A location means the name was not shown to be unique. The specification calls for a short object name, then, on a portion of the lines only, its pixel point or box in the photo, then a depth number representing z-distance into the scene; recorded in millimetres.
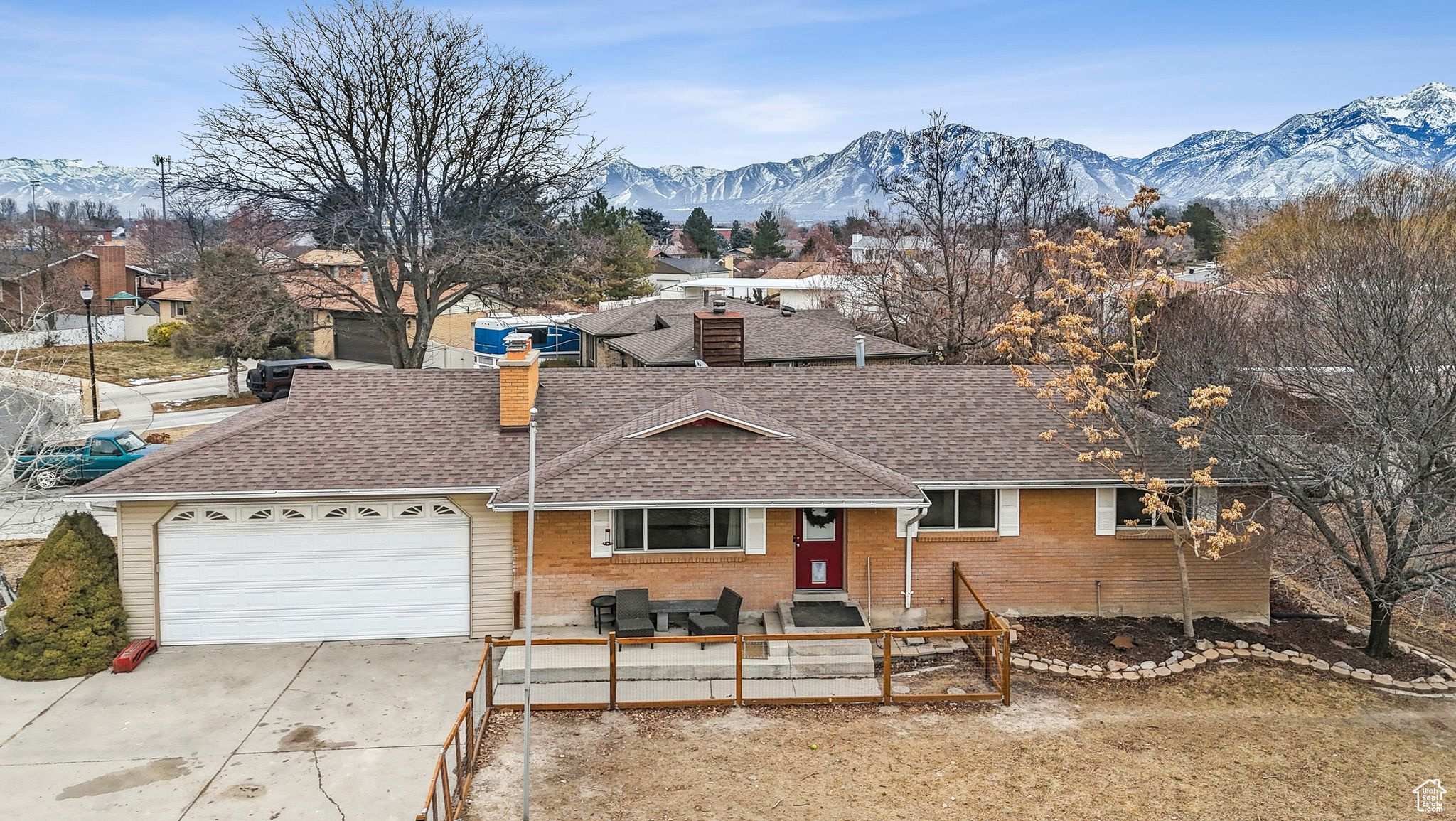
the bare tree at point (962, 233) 36812
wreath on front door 16938
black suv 41750
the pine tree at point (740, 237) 165625
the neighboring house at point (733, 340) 27750
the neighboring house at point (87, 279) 62312
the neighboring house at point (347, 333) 54125
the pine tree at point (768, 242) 115688
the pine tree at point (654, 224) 149375
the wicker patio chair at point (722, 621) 15469
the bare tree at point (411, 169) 34656
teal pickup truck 26422
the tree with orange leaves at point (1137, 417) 15766
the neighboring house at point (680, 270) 86938
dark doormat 15750
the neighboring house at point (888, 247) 41062
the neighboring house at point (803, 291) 44812
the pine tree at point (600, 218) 69750
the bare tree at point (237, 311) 34562
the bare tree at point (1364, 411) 14766
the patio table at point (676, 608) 15672
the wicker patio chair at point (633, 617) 15523
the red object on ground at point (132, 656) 14969
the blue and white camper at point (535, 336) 49031
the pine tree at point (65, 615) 14820
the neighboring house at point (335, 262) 35969
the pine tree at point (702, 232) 133875
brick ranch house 15844
